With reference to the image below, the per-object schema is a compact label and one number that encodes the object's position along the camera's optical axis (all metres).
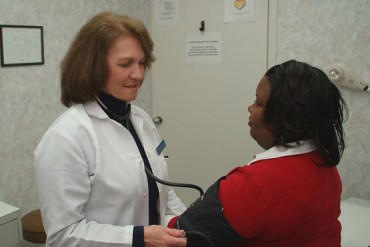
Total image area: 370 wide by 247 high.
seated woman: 0.80
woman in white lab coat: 1.01
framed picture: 1.87
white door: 2.27
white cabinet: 1.50
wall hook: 2.38
